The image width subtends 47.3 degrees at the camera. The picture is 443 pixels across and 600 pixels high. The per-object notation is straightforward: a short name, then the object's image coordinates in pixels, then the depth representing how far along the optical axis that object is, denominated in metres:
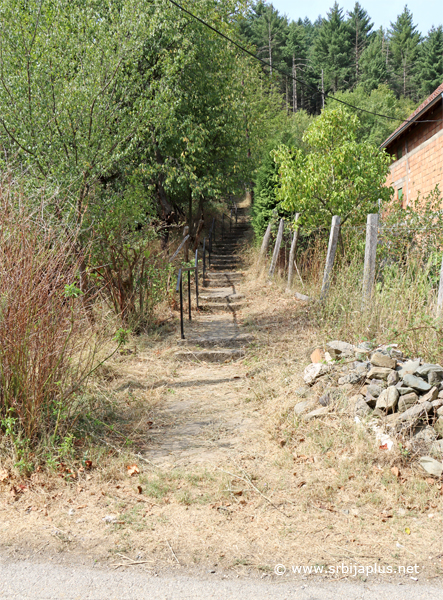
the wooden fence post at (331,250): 8.59
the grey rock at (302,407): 4.79
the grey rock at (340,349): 5.25
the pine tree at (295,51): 49.48
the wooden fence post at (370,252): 6.74
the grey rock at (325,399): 4.73
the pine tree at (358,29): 52.00
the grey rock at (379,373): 4.57
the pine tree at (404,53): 51.09
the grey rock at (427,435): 3.95
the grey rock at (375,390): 4.46
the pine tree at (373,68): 43.56
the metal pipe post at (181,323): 7.70
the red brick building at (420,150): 13.42
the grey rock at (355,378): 4.78
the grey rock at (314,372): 5.16
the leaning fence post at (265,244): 13.98
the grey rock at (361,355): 5.08
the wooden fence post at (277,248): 12.39
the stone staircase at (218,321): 7.29
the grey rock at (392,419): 4.11
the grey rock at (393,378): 4.46
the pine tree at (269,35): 49.16
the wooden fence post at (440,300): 5.25
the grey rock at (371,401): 4.44
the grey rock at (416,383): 4.25
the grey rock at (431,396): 4.16
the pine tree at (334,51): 47.31
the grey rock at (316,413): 4.59
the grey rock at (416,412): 4.07
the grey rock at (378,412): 4.30
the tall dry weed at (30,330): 3.87
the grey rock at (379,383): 4.51
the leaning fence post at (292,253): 10.73
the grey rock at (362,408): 4.41
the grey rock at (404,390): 4.27
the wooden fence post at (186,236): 13.31
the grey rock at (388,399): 4.26
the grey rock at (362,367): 4.82
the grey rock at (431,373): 4.32
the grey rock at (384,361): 4.66
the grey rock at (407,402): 4.21
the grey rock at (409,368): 4.47
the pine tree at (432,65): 43.97
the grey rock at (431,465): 3.70
